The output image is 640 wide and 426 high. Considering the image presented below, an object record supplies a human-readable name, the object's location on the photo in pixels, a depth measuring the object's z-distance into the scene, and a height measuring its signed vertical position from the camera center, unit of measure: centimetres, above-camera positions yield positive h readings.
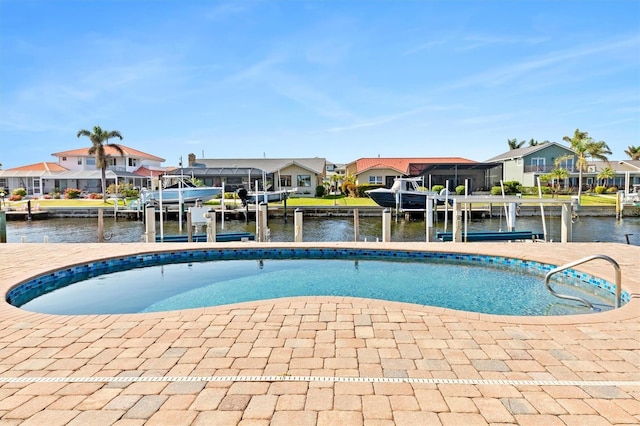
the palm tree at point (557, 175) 3919 +168
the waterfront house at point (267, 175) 3997 +228
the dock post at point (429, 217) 1525 -87
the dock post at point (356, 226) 1409 -104
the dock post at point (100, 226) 1466 -90
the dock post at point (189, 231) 1372 -108
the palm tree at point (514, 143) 7344 +902
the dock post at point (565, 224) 1370 -110
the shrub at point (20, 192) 4088 +108
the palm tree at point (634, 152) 6584 +657
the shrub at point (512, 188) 3781 +51
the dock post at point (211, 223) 1428 -83
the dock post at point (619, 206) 2836 -106
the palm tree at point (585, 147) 3925 +432
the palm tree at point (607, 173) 4197 +191
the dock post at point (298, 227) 1394 -101
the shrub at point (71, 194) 4031 +78
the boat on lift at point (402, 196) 2838 -2
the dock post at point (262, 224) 1494 -98
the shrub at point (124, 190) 3934 +104
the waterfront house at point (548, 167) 4288 +282
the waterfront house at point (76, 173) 4466 +321
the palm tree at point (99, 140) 3875 +587
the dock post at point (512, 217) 1616 -94
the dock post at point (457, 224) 1373 -101
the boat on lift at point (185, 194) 2819 +38
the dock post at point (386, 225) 1380 -99
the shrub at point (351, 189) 4025 +74
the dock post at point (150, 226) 1379 -88
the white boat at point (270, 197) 3195 +11
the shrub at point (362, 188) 4000 +79
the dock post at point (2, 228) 1387 -85
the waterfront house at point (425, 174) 4031 +210
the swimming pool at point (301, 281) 719 -180
